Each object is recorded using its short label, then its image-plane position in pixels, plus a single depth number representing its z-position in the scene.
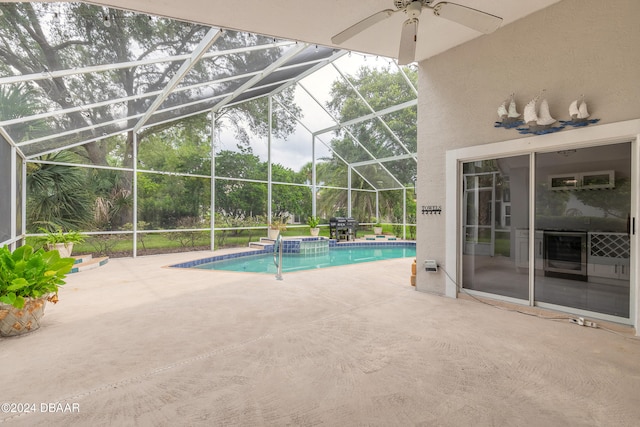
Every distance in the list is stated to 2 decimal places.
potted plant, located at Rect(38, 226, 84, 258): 6.48
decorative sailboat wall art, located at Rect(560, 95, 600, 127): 3.33
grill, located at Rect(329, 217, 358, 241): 12.49
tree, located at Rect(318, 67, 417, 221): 9.02
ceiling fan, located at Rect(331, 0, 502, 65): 2.54
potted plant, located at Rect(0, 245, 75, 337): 2.90
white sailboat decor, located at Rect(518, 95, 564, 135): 3.59
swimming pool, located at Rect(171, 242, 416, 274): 8.04
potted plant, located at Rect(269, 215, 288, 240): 11.27
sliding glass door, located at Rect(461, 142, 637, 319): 3.36
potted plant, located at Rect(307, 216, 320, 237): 12.41
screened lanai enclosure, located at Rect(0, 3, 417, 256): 4.13
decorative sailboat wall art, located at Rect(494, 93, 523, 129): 3.83
